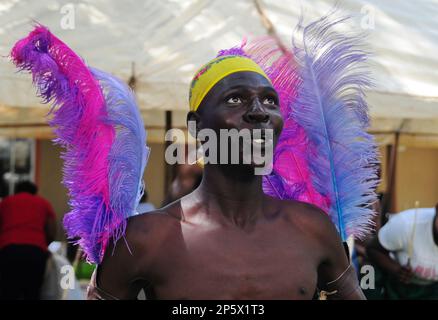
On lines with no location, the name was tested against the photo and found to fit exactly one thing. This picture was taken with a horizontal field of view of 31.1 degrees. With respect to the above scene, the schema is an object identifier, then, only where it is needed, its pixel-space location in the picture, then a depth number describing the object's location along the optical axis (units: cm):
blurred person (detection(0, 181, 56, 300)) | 582
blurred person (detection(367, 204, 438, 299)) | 515
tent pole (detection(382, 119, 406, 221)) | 781
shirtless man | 201
